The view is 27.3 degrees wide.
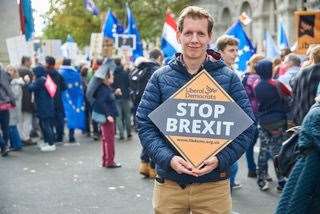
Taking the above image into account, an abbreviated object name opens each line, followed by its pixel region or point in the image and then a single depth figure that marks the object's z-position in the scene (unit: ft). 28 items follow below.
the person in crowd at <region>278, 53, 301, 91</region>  31.68
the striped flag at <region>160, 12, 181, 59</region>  42.39
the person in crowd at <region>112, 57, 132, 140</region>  47.37
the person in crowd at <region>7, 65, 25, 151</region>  41.68
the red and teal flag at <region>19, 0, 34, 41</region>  37.11
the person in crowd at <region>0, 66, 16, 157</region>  37.77
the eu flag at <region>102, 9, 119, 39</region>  56.86
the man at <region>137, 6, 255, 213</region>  12.23
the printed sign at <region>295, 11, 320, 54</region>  36.63
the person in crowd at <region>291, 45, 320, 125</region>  24.17
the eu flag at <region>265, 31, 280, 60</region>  51.78
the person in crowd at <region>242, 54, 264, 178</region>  28.59
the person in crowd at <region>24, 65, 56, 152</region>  40.98
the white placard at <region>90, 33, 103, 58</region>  62.27
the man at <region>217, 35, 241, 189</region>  23.75
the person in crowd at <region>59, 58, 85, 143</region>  47.26
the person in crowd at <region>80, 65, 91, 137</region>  51.08
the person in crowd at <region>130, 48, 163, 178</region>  30.35
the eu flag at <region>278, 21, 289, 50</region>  52.92
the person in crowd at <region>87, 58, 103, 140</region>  48.93
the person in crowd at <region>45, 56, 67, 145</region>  42.47
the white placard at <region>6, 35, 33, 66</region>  48.12
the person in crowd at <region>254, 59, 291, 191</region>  27.14
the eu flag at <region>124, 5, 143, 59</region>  60.90
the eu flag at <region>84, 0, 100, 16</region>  80.59
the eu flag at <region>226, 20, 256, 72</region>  41.39
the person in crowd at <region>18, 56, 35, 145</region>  44.21
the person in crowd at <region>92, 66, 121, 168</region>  33.37
